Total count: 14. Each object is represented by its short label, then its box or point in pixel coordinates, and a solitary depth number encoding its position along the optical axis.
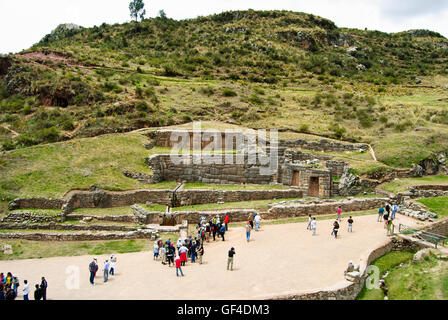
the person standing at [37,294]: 12.22
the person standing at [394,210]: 20.12
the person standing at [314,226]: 18.53
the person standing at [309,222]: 19.44
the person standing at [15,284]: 13.10
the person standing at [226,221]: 20.12
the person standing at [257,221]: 19.94
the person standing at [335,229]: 18.03
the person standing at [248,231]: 18.25
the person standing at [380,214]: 20.14
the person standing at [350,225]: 18.72
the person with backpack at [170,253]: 15.52
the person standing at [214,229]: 18.83
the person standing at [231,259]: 14.38
